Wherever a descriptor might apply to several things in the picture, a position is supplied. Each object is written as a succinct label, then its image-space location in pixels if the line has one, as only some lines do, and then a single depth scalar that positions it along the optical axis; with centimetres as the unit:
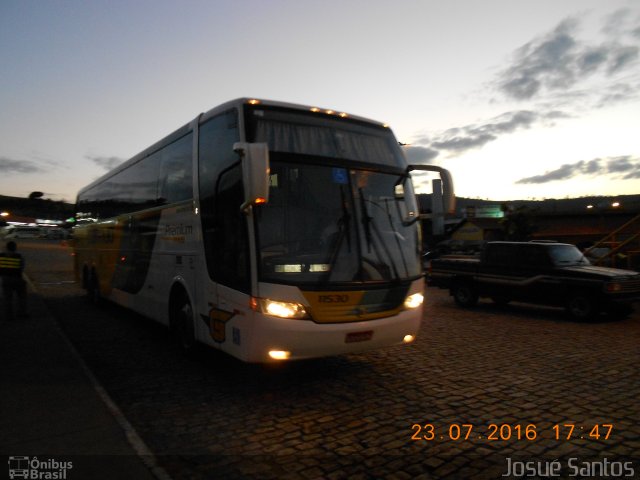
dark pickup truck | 1075
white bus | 525
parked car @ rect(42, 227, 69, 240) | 9271
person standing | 1082
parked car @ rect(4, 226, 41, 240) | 7706
